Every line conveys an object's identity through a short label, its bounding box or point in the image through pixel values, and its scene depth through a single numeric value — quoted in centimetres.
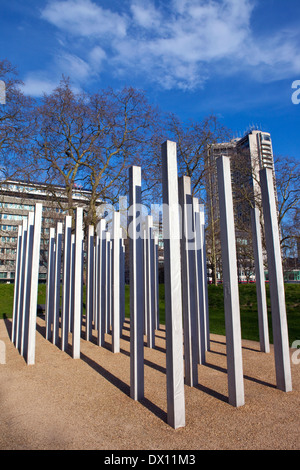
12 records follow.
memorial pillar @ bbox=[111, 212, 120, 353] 721
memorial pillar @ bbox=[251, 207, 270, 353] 685
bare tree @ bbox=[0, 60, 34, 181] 1378
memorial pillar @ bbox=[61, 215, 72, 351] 794
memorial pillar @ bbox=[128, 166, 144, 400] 437
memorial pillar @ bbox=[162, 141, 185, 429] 350
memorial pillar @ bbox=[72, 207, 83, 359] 679
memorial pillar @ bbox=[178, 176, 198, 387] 497
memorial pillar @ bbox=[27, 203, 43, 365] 642
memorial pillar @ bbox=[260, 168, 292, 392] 465
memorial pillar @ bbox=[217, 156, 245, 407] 408
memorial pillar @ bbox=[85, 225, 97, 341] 930
